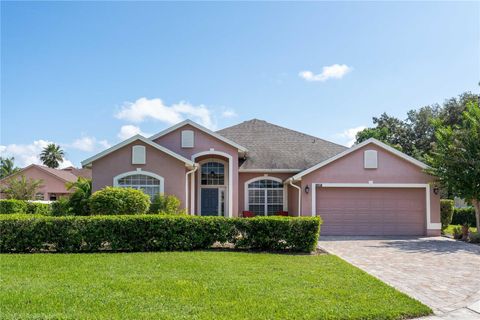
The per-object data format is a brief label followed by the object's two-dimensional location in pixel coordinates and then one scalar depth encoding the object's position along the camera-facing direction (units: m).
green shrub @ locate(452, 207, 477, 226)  26.94
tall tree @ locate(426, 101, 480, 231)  16.73
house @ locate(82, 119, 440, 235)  18.62
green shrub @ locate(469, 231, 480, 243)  16.40
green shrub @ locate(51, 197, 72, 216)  20.56
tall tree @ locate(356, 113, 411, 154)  43.45
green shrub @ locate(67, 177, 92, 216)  19.86
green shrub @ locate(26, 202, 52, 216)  24.37
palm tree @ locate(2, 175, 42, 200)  31.27
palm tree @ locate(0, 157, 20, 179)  56.22
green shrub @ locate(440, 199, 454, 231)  20.97
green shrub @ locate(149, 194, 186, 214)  17.53
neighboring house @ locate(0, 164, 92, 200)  38.91
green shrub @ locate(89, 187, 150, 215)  15.93
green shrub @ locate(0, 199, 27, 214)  23.42
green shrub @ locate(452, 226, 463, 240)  17.68
